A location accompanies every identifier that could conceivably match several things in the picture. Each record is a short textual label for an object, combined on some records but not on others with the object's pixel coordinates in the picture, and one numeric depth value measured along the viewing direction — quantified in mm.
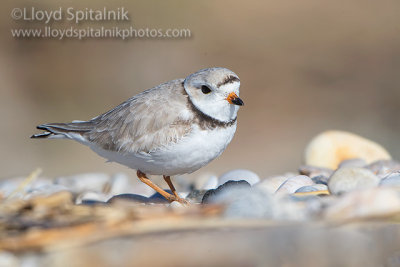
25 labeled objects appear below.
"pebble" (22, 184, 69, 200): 8891
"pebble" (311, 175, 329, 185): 8672
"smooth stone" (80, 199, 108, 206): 8797
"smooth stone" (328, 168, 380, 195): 6660
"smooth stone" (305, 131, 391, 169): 10758
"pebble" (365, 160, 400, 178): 8656
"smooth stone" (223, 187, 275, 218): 5016
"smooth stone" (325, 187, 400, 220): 4926
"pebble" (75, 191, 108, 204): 9234
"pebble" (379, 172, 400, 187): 6385
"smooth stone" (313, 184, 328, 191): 7410
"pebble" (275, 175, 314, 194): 7504
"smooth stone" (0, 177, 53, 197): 10456
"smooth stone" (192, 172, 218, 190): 10906
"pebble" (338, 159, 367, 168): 9827
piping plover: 7781
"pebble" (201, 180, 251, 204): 7080
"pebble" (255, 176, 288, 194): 7945
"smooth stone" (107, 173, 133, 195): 10469
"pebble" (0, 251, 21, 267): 4617
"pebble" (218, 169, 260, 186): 9031
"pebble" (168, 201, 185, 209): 7451
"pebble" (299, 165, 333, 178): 9430
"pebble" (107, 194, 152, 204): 8458
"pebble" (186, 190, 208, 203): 8523
